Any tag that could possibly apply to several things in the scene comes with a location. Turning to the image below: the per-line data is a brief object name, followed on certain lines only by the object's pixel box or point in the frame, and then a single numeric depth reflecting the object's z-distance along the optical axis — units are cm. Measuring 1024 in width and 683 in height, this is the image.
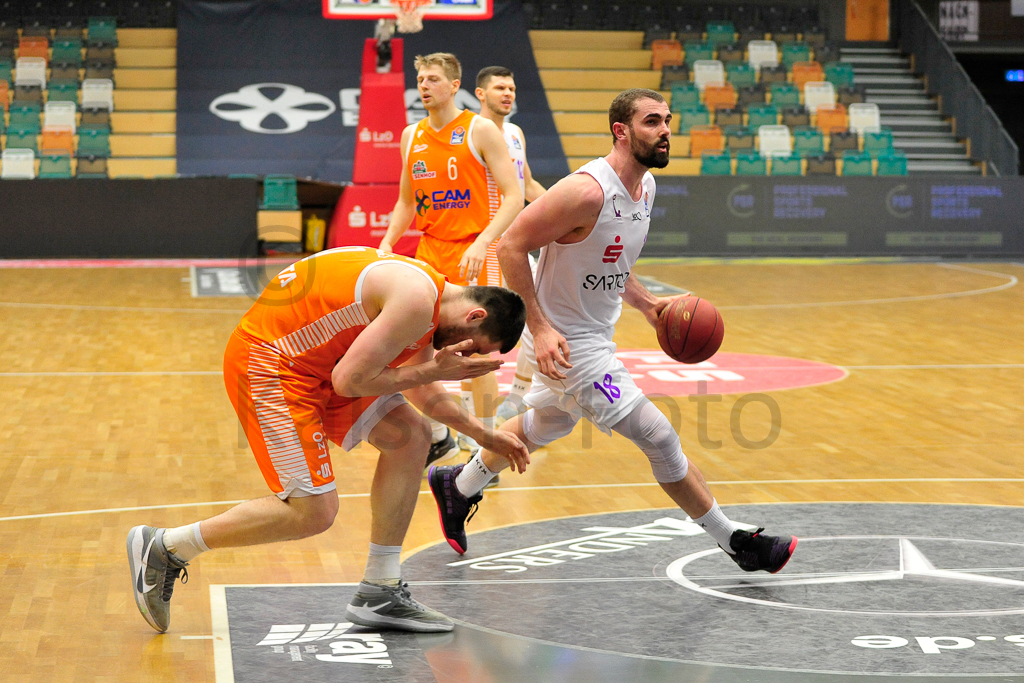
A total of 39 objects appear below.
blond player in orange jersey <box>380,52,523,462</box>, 644
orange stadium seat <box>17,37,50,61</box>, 2103
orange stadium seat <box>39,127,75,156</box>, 1931
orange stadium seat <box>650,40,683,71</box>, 2272
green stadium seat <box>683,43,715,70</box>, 2278
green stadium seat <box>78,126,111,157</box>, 1964
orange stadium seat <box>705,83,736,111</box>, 2194
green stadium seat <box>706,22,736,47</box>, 2345
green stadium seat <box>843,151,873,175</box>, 2030
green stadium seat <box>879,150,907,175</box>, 2031
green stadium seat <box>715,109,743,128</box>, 2148
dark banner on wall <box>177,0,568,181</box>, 2102
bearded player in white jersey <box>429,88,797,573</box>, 430
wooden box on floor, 1792
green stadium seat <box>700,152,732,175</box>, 2005
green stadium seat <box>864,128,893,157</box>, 2133
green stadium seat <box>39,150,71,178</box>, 1870
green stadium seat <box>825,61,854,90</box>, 2302
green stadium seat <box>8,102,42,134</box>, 1984
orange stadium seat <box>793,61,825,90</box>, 2283
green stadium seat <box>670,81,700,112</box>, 2175
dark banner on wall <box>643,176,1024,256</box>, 1888
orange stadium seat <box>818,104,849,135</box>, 2181
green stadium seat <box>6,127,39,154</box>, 1927
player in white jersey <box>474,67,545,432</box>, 674
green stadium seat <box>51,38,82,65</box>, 2116
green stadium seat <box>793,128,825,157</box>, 2100
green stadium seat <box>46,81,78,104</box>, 2047
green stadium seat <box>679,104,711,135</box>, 2148
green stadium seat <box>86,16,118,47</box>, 2164
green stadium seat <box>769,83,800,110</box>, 2214
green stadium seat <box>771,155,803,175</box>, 1988
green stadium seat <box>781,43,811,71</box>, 2331
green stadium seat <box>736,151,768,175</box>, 1992
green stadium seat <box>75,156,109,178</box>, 1917
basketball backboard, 1592
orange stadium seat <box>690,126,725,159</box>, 2100
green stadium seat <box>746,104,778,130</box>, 2161
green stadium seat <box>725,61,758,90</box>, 2255
